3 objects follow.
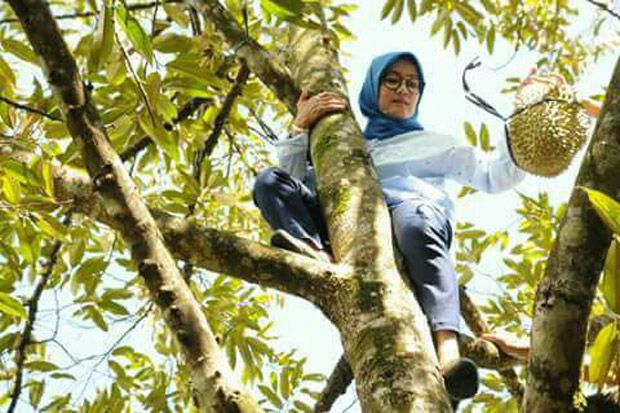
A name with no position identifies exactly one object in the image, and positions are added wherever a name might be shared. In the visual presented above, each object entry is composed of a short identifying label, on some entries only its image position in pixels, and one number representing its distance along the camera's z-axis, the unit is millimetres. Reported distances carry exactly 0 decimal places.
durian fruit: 4680
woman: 3891
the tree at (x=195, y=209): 2846
